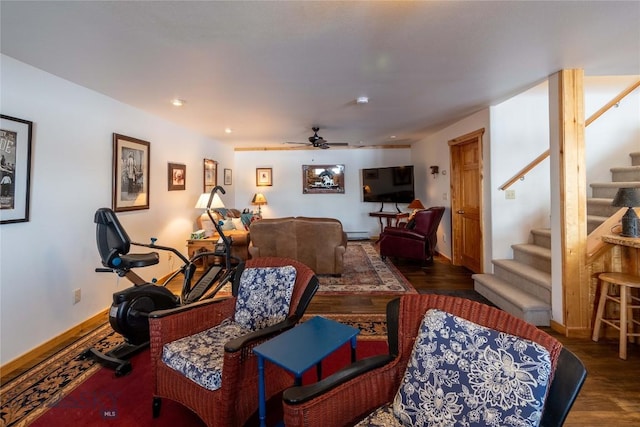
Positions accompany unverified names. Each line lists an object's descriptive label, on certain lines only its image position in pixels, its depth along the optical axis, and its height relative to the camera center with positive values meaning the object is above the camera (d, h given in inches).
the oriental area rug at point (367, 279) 145.7 -35.2
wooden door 165.3 +11.4
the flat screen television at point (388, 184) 253.8 +31.6
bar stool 84.7 -26.9
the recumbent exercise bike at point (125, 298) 83.8 -25.0
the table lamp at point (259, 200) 277.9 +18.5
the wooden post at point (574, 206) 98.8 +4.1
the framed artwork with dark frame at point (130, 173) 126.6 +22.1
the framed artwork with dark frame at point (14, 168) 83.0 +15.7
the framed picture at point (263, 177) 285.7 +42.2
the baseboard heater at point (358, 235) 287.1 -17.0
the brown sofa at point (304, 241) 159.2 -12.9
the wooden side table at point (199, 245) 178.8 -16.6
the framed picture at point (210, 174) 218.3 +35.9
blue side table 46.5 -23.2
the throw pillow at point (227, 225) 200.1 -4.5
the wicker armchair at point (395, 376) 35.8 -24.3
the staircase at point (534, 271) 108.8 -23.7
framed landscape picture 285.6 +43.0
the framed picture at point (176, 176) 170.6 +26.9
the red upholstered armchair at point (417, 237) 183.0 -12.3
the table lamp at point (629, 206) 86.3 +3.5
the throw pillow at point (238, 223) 221.5 -3.4
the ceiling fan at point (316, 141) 189.5 +52.6
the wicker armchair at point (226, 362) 53.3 -28.5
